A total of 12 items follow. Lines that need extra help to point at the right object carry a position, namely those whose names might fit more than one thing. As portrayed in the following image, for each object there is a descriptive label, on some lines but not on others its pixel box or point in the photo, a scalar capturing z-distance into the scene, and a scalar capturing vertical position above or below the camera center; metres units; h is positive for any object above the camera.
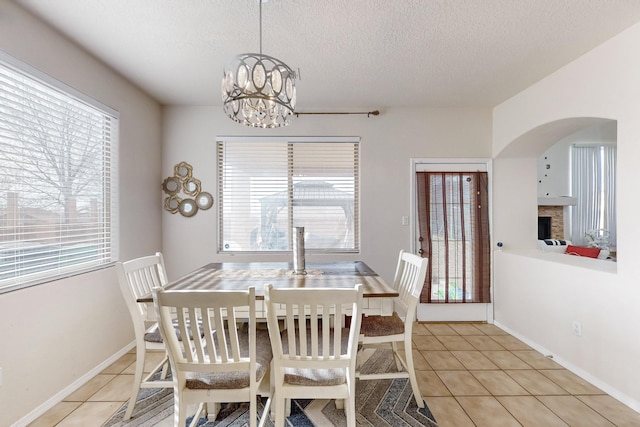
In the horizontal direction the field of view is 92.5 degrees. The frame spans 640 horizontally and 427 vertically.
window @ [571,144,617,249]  6.52 +0.53
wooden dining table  1.91 -0.46
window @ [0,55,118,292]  1.81 +0.24
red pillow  4.01 -0.52
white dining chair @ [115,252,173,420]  1.84 -0.64
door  3.57 -0.20
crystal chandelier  1.57 +0.66
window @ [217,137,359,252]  3.58 +0.27
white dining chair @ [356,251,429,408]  1.99 -0.79
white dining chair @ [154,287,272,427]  1.31 -0.66
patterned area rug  1.85 -1.26
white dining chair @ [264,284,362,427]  1.34 -0.68
